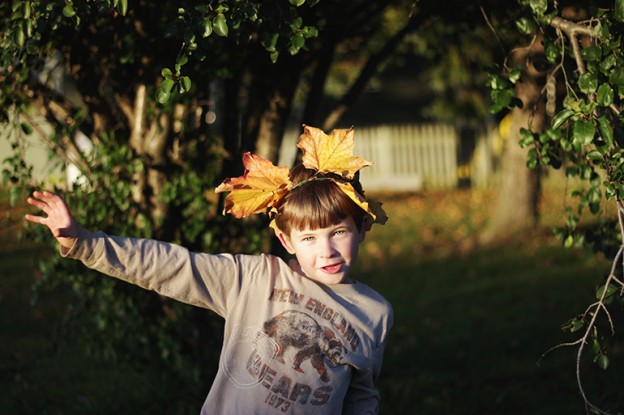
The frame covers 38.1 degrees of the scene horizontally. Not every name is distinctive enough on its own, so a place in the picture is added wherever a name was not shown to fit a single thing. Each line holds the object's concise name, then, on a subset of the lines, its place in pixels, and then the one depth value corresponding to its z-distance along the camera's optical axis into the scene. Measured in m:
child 2.87
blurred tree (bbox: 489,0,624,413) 2.92
